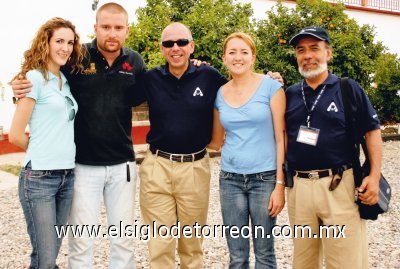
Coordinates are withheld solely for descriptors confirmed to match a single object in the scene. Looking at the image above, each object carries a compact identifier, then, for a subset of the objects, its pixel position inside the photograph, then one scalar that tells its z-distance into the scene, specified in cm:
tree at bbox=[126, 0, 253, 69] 880
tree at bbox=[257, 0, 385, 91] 964
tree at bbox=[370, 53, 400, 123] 1151
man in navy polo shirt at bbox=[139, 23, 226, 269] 331
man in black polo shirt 326
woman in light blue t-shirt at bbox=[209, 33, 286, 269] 306
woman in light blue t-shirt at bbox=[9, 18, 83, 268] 289
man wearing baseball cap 284
